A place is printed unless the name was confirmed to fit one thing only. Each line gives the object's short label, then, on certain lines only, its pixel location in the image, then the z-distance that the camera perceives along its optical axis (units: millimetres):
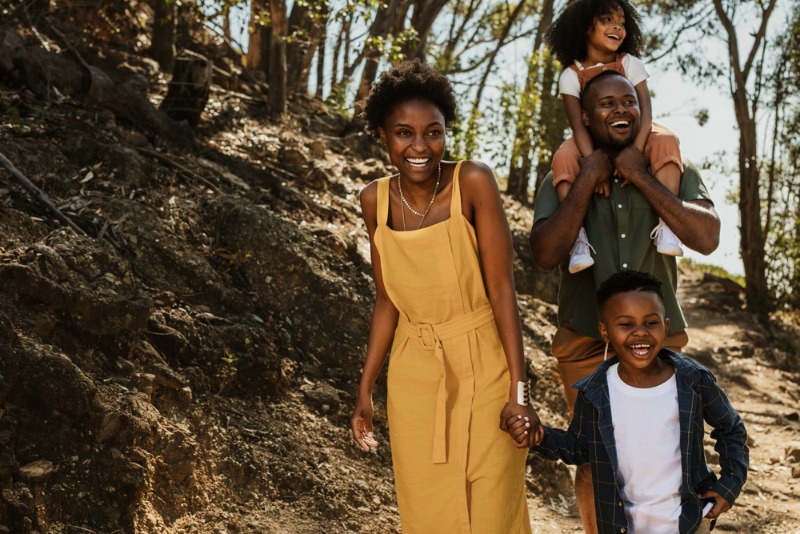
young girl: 3402
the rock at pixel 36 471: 3639
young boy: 3033
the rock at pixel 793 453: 7215
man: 3316
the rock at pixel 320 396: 5441
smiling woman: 3098
